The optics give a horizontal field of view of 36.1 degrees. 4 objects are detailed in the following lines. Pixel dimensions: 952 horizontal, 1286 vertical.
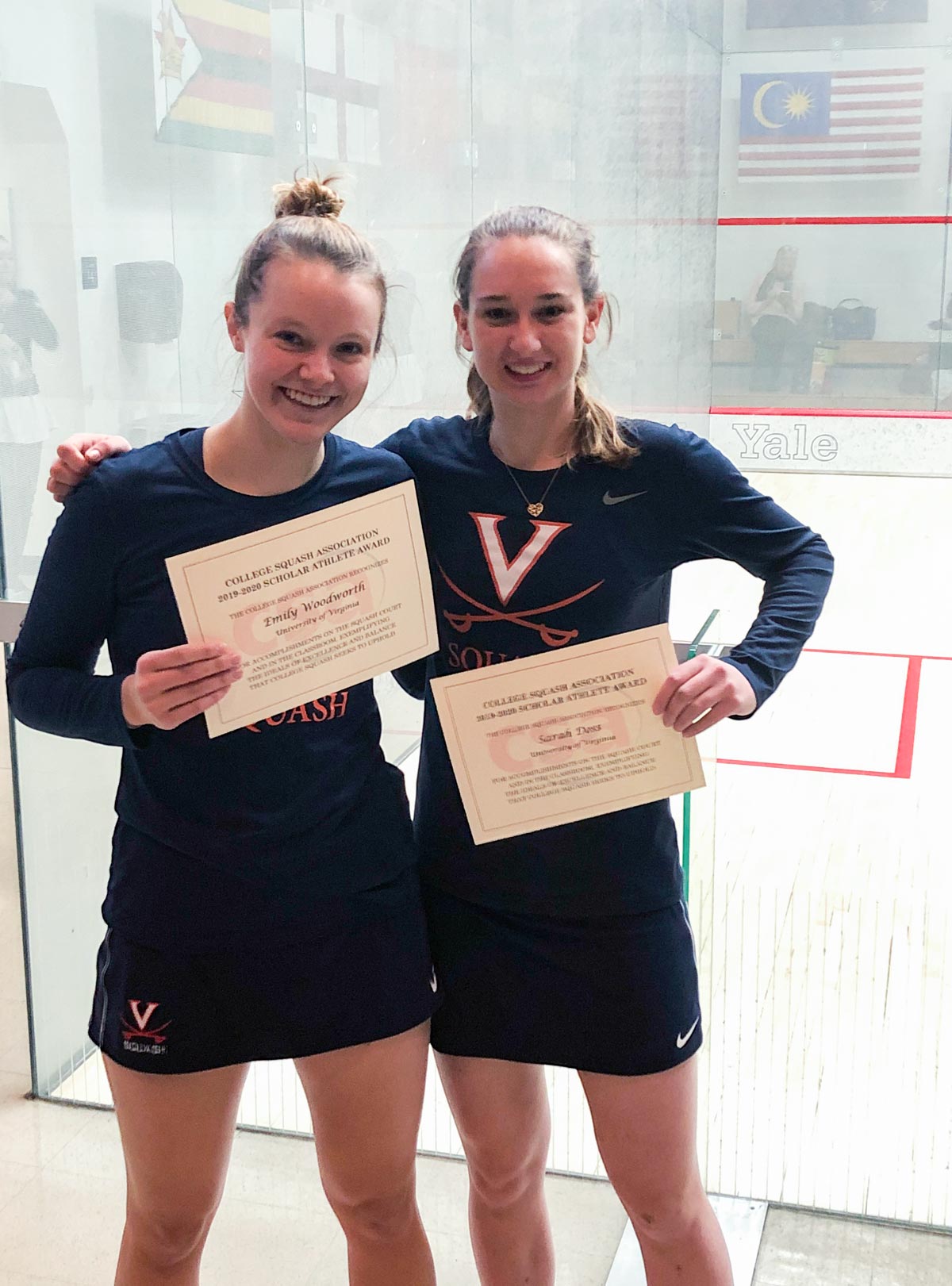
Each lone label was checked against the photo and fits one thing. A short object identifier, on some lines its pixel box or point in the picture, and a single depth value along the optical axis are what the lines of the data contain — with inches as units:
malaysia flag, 313.0
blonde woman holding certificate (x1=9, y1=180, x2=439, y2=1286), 50.4
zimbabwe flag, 103.9
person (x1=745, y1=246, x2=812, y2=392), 330.6
